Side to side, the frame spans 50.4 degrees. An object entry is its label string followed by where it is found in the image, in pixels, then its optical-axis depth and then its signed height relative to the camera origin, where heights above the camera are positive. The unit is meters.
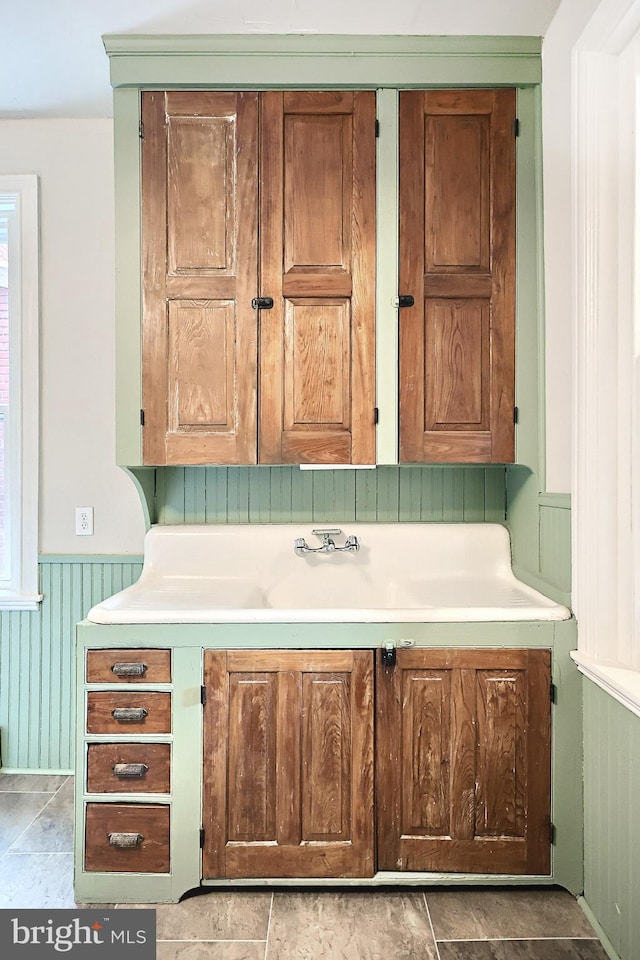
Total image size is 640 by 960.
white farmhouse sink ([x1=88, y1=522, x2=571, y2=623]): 2.43 -0.33
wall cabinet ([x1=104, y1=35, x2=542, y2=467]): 2.16 +0.71
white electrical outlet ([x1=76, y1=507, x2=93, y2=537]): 2.66 -0.19
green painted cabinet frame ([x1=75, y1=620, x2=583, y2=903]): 1.90 -0.65
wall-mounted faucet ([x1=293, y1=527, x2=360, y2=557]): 2.42 -0.25
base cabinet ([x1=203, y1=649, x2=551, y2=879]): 1.91 -0.81
